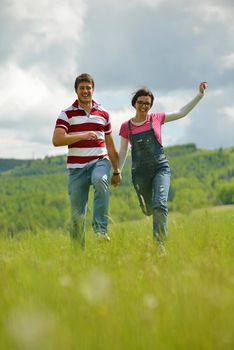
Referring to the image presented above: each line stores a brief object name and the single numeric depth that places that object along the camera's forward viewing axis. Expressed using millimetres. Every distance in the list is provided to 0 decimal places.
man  12858
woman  13567
